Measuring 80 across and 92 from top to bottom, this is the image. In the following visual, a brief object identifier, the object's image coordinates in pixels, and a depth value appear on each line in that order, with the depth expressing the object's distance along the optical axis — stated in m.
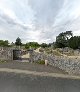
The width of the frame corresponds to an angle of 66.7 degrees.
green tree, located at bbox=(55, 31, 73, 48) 38.85
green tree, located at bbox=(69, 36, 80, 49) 32.84
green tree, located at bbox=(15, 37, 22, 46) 41.21
